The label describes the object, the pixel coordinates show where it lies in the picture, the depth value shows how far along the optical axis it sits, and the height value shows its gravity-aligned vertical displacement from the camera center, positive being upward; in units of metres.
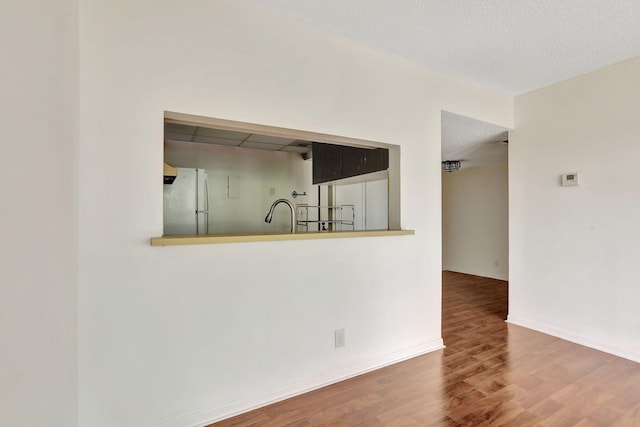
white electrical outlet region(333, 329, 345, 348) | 2.19 -0.87
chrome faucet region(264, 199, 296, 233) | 2.37 -0.02
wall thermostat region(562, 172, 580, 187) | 2.90 +0.32
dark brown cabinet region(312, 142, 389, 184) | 3.00 +0.61
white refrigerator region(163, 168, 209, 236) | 3.80 +0.15
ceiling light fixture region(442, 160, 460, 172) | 5.54 +0.86
